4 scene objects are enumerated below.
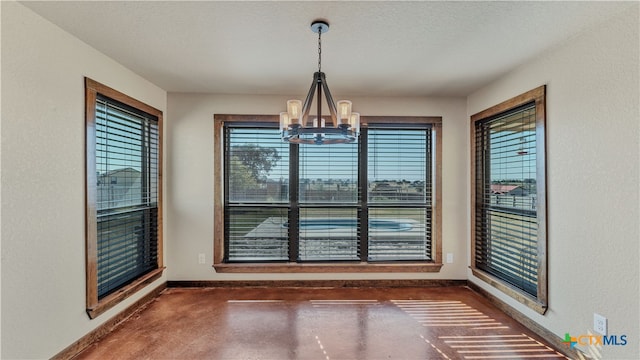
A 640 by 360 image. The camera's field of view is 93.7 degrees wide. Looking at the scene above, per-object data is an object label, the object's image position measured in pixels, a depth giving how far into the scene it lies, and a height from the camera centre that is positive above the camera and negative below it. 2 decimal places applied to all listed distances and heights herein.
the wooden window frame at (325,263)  3.76 -0.60
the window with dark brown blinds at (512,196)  2.66 -0.16
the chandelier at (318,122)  2.08 +0.43
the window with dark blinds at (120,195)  2.54 -0.14
